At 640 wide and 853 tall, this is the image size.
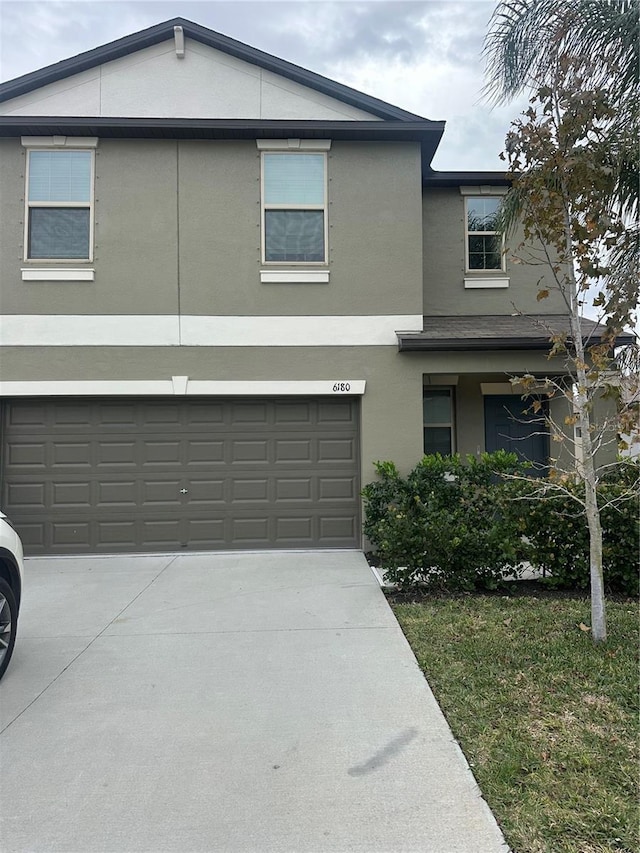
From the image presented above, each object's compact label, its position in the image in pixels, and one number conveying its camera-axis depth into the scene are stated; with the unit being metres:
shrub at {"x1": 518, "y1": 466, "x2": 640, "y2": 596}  5.81
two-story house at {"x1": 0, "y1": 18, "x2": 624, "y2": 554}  7.79
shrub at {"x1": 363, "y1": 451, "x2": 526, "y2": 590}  5.87
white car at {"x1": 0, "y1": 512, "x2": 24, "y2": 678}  4.06
